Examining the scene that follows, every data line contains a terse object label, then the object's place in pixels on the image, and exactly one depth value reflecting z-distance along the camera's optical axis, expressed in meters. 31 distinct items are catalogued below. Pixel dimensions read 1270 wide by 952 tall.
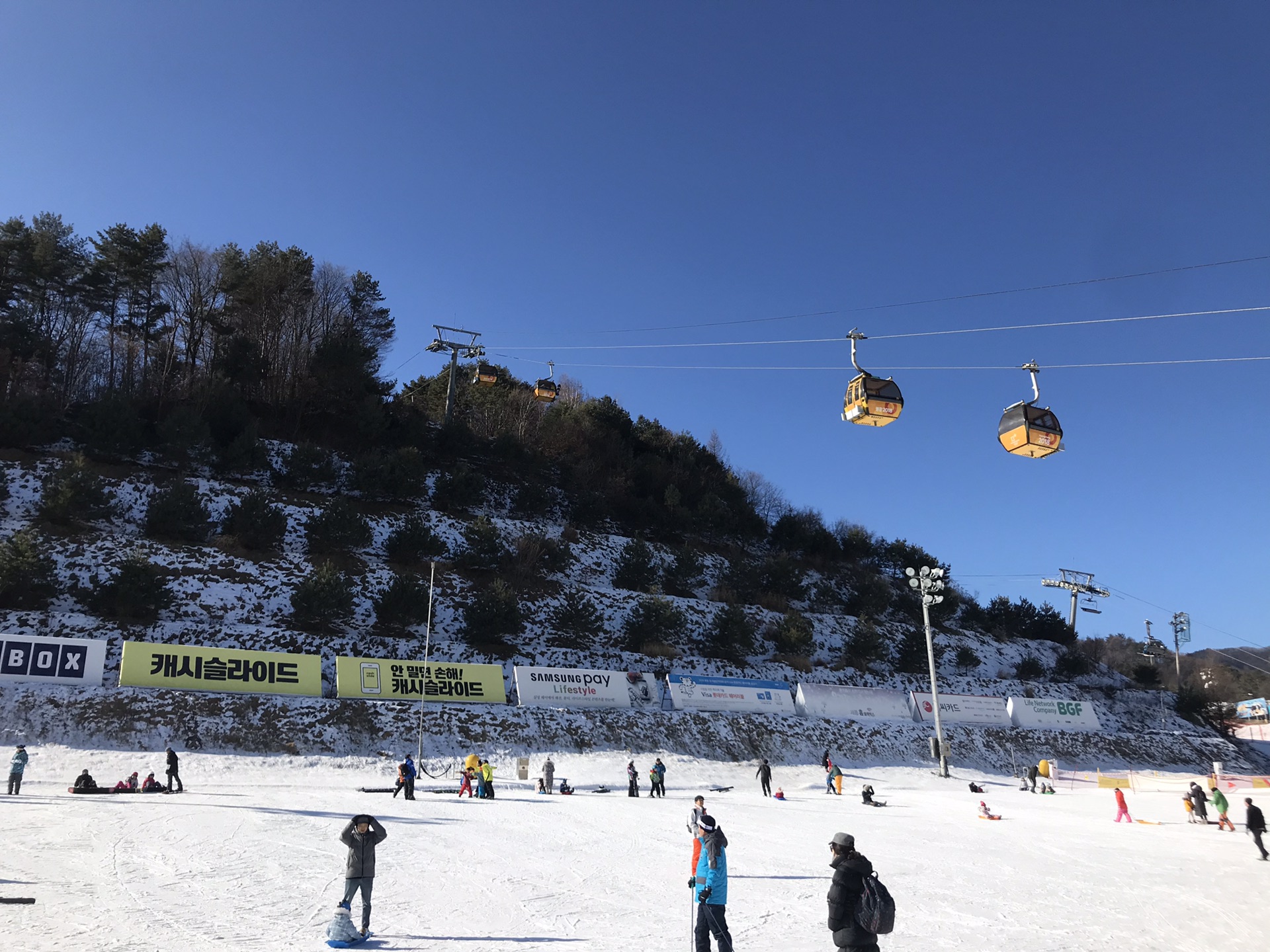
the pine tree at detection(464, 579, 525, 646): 36.78
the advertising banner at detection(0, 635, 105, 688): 25.33
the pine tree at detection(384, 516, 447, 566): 40.66
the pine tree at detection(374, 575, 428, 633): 36.12
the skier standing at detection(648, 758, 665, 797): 24.52
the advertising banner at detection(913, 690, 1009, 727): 38.78
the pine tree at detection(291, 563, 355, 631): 33.22
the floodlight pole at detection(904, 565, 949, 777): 30.41
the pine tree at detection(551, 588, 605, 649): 39.84
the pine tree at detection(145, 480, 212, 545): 35.44
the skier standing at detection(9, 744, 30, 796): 18.14
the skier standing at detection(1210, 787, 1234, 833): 19.64
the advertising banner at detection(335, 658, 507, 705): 29.66
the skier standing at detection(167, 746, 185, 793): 20.31
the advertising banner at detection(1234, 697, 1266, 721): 70.75
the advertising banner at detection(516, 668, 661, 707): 32.28
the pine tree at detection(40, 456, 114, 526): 33.50
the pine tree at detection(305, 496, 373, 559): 39.31
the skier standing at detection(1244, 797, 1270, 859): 15.09
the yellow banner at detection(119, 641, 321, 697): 26.83
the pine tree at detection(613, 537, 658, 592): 46.22
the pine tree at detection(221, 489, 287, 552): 37.22
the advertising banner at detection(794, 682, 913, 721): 36.28
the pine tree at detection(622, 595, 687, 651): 40.41
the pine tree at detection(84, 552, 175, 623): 30.33
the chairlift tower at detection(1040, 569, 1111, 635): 69.44
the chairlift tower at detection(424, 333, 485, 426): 48.16
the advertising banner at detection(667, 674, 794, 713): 34.75
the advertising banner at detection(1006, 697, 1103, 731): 40.25
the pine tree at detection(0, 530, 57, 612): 28.86
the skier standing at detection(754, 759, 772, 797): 25.50
